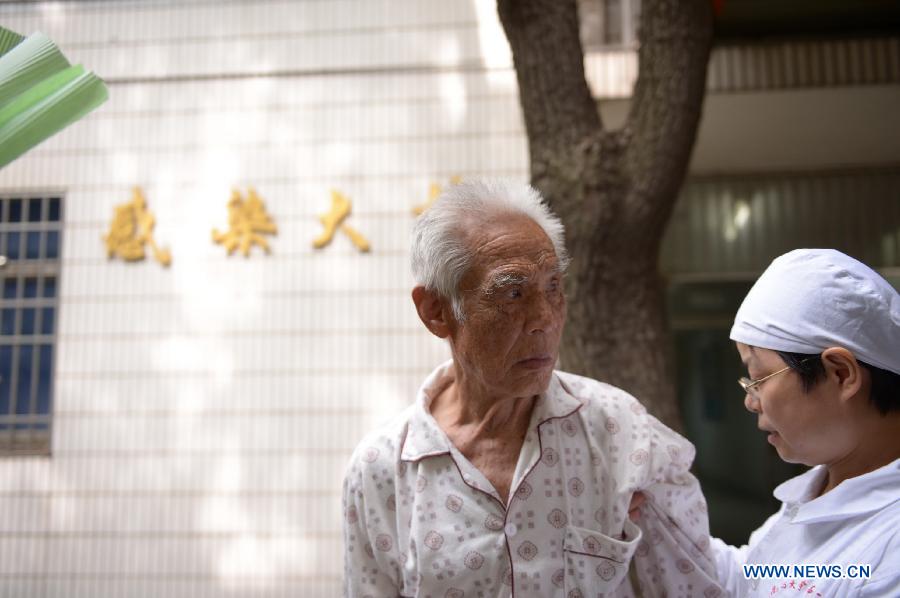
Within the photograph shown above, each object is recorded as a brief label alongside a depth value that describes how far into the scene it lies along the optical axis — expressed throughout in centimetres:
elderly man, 163
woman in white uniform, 136
